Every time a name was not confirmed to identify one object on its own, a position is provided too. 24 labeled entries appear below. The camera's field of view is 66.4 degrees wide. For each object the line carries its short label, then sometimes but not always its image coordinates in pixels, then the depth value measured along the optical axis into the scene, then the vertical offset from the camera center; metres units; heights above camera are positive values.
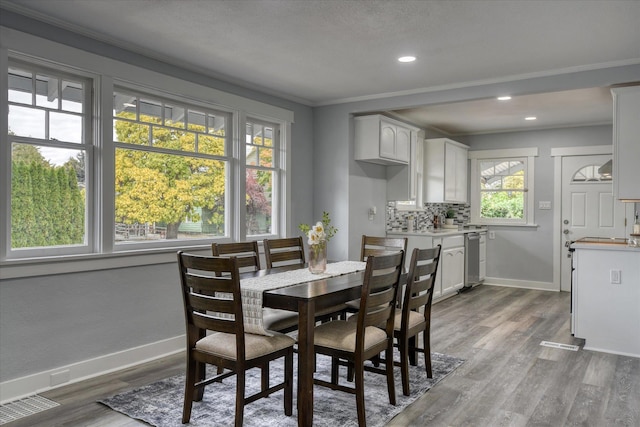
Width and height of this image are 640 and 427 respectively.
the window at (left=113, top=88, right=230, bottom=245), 3.80 +0.34
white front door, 6.80 +0.08
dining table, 2.52 -0.53
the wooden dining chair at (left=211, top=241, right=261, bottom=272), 3.39 -0.29
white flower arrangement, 3.26 -0.17
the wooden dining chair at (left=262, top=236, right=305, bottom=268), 3.81 -0.35
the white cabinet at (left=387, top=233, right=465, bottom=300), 6.11 -0.65
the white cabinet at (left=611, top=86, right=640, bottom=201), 4.14 +0.59
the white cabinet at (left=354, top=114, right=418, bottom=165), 5.46 +0.81
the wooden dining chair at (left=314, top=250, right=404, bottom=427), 2.63 -0.71
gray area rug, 2.74 -1.18
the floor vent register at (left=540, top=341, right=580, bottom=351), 4.27 -1.19
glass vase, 3.33 -0.32
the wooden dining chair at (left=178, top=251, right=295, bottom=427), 2.43 -0.70
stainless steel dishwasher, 6.94 -0.71
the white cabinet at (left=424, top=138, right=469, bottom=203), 6.89 +0.58
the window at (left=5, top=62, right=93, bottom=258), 3.14 +0.32
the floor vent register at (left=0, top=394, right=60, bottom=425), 2.82 -1.20
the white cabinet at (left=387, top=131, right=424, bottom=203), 6.09 +0.40
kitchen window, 7.46 +0.38
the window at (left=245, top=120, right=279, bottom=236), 4.96 +0.36
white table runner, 2.64 -0.44
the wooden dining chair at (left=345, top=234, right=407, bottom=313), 4.07 -0.29
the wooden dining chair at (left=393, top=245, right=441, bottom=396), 3.06 -0.66
